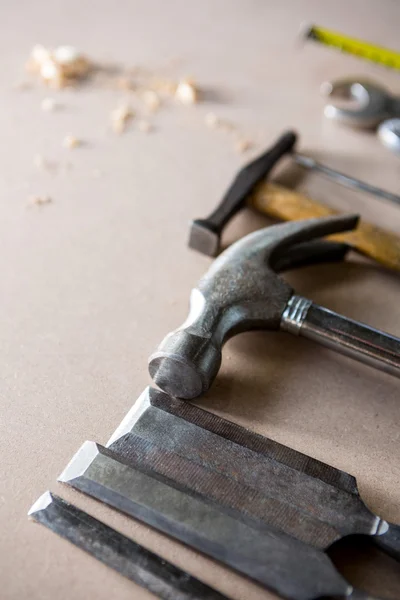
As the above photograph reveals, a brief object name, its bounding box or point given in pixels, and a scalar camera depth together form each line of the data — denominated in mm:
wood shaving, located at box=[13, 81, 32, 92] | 700
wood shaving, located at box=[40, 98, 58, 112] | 683
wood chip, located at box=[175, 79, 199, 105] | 711
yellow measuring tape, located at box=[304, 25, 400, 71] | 758
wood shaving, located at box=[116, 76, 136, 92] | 718
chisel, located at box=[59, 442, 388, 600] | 426
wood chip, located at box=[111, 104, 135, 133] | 676
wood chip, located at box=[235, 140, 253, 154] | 674
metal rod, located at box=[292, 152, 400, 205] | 636
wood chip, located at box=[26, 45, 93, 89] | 710
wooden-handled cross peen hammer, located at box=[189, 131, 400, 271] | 575
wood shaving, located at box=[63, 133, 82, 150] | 654
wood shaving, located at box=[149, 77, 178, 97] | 720
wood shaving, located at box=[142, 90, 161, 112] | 700
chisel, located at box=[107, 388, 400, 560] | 445
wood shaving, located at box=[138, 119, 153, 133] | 679
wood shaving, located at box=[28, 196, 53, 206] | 606
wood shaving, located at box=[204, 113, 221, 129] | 693
